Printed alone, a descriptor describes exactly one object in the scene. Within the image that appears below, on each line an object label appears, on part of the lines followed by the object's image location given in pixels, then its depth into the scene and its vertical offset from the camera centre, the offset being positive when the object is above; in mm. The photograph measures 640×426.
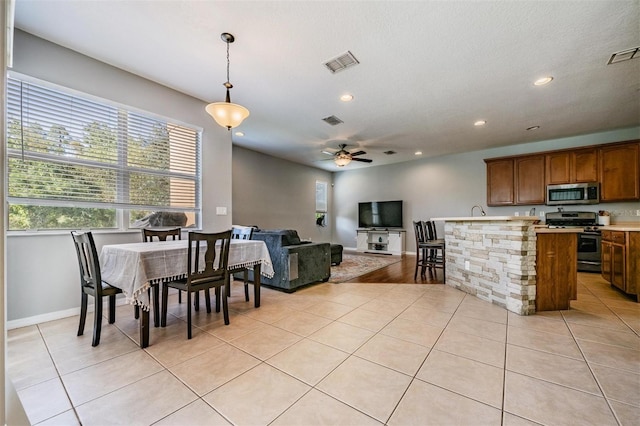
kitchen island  2750 -586
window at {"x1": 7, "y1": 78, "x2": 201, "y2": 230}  2500 +618
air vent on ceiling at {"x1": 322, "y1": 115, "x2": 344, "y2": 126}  4453 +1750
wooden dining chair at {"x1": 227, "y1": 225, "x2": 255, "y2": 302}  2889 -308
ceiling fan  5602 +1313
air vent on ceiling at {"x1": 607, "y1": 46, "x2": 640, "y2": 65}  2658 +1764
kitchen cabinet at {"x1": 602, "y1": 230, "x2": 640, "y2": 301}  3098 -603
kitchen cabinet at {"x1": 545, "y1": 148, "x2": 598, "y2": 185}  4922 +1014
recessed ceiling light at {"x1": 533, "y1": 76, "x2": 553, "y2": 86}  3160 +1749
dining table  2002 -465
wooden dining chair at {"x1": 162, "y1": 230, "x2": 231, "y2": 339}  2207 -528
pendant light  2592 +1095
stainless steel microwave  4871 +443
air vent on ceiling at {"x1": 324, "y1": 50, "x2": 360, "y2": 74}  2758 +1768
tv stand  7514 -825
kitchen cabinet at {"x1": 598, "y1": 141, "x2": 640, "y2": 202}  4559 +823
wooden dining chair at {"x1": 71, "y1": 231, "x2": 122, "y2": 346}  2047 -577
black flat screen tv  7742 +26
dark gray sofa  3504 -663
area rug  4508 -1141
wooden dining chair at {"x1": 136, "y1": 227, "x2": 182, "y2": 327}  2410 -287
